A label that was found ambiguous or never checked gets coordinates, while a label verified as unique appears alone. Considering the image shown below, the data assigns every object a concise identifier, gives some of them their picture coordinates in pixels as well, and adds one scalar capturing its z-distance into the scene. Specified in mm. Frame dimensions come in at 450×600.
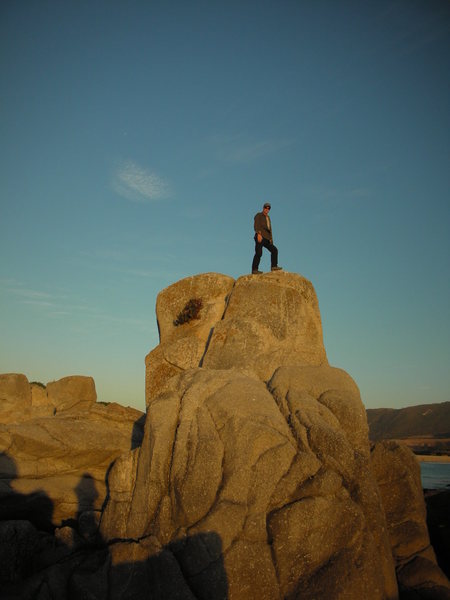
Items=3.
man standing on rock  19906
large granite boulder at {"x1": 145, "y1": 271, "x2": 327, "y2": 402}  16828
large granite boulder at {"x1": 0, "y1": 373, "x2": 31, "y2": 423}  33031
